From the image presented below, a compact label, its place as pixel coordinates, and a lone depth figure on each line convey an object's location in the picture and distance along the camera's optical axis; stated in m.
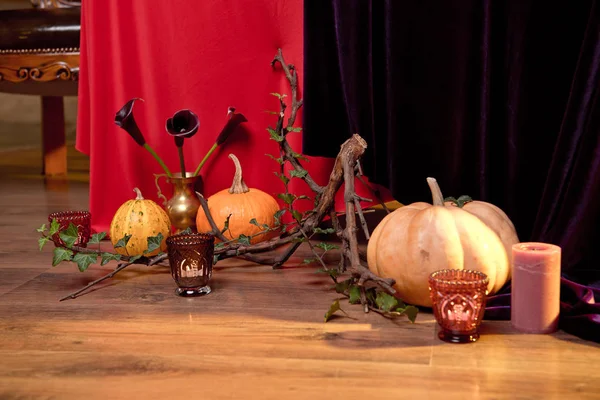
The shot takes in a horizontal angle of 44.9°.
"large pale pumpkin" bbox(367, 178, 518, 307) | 1.14
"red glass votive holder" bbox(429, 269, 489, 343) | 1.02
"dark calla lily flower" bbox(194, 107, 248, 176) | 1.74
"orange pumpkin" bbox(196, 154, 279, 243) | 1.63
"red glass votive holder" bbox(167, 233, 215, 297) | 1.27
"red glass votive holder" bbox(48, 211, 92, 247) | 1.60
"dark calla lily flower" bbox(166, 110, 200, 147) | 1.71
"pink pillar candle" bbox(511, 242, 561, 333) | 1.06
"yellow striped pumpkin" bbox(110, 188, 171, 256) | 1.55
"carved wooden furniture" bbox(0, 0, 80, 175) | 2.26
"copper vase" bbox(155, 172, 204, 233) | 1.73
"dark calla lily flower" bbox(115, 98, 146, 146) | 1.70
